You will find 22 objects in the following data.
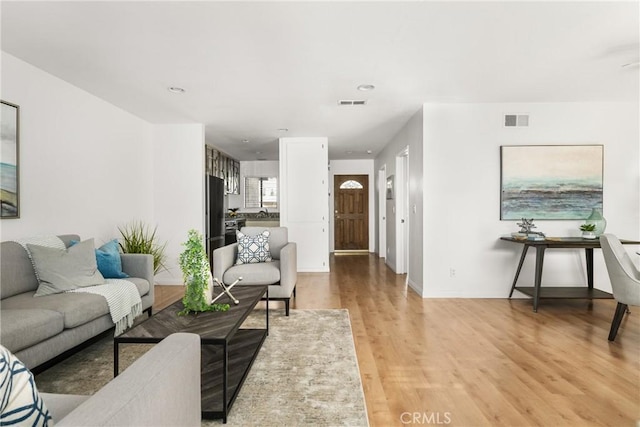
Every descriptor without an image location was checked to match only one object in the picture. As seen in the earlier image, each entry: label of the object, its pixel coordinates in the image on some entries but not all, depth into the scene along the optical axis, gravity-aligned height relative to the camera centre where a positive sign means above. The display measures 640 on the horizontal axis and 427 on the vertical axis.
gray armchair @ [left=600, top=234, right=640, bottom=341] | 2.85 -0.65
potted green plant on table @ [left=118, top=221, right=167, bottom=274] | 4.30 -0.50
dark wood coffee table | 1.82 -0.73
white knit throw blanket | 2.73 -0.79
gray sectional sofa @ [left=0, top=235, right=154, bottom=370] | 2.01 -0.72
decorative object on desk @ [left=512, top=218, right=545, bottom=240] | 3.91 -0.34
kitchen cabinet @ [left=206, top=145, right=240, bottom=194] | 6.37 +0.76
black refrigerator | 5.48 -0.14
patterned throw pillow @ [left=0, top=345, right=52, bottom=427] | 0.77 -0.45
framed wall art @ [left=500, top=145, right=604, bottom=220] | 4.33 +0.29
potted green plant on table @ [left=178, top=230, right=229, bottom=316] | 2.27 -0.51
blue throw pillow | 3.15 -0.54
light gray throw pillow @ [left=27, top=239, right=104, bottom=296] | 2.65 -0.51
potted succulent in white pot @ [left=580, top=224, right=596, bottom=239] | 3.99 -0.33
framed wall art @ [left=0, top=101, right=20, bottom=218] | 2.82 +0.37
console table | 3.72 -0.80
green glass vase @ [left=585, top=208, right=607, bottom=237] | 4.03 -0.22
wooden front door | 9.07 -0.21
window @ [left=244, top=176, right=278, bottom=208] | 8.86 +0.32
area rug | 1.88 -1.16
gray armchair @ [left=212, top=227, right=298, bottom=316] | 3.71 -0.75
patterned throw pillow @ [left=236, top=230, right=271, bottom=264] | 4.09 -0.54
